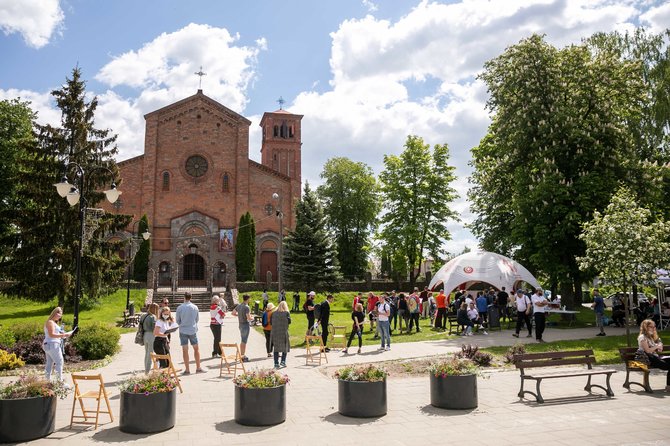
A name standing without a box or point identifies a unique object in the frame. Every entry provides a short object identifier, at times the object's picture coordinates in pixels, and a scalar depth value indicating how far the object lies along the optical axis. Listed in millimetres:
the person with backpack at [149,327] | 11047
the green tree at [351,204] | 54062
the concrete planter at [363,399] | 7879
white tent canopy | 23672
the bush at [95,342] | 13844
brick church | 40281
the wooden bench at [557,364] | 8938
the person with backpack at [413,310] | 19527
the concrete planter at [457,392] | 8312
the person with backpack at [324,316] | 15008
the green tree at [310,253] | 34719
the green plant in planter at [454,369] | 8405
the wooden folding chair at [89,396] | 7391
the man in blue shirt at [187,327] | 11531
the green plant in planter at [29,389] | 6934
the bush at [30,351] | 13422
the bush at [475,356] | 12398
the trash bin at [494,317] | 20438
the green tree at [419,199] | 40188
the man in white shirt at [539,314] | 16266
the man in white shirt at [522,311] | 17281
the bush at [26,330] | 14203
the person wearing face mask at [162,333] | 10641
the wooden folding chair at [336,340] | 14470
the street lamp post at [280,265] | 24266
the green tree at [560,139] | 21109
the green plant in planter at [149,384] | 7184
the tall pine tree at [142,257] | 38062
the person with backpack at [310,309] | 16172
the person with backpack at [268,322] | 13686
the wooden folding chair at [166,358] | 9235
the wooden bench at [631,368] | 9613
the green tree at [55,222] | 23547
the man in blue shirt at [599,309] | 18250
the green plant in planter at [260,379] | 7539
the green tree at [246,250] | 40031
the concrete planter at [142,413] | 7059
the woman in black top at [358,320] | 14617
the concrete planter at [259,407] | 7422
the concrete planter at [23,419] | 6766
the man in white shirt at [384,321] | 14969
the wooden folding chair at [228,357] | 11023
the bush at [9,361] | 12359
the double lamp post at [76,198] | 12104
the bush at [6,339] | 13328
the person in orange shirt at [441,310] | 20344
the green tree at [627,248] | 14299
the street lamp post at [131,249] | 26922
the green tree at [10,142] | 30062
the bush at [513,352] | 12288
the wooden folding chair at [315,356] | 12930
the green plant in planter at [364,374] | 7998
